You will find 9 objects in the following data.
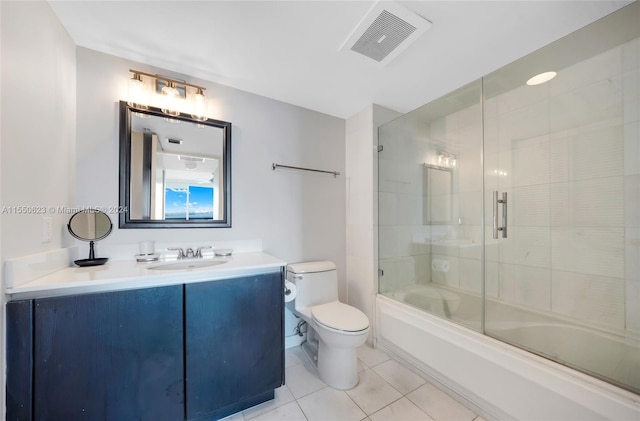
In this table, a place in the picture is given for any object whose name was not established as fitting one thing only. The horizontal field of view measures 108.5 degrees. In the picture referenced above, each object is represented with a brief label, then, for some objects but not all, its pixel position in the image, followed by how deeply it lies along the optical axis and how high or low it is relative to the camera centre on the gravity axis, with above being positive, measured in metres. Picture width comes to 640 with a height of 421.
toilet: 1.50 -0.75
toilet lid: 1.50 -0.74
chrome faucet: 1.56 -0.28
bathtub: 1.00 -0.85
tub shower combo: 1.23 -0.16
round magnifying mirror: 1.30 -0.09
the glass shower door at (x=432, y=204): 2.00 +0.07
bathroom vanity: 0.92 -0.61
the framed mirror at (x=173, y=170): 1.50 +0.29
